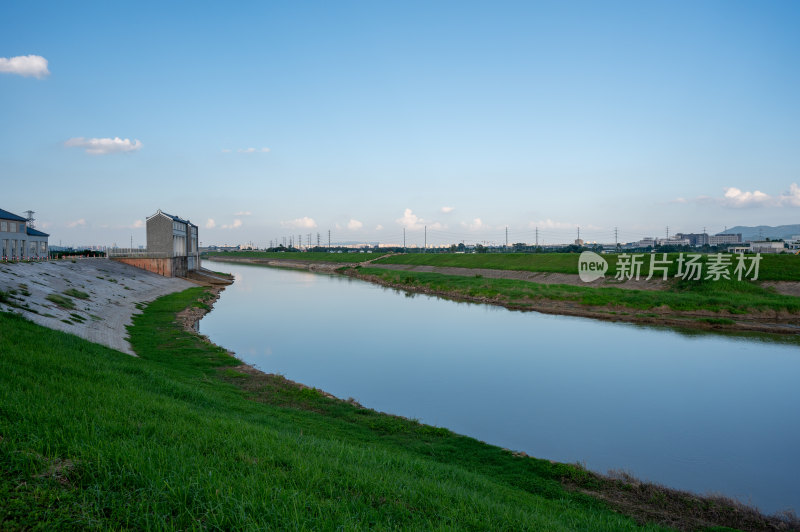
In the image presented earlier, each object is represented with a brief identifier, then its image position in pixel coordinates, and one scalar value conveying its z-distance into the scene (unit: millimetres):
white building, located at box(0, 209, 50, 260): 39916
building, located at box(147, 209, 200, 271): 49125
